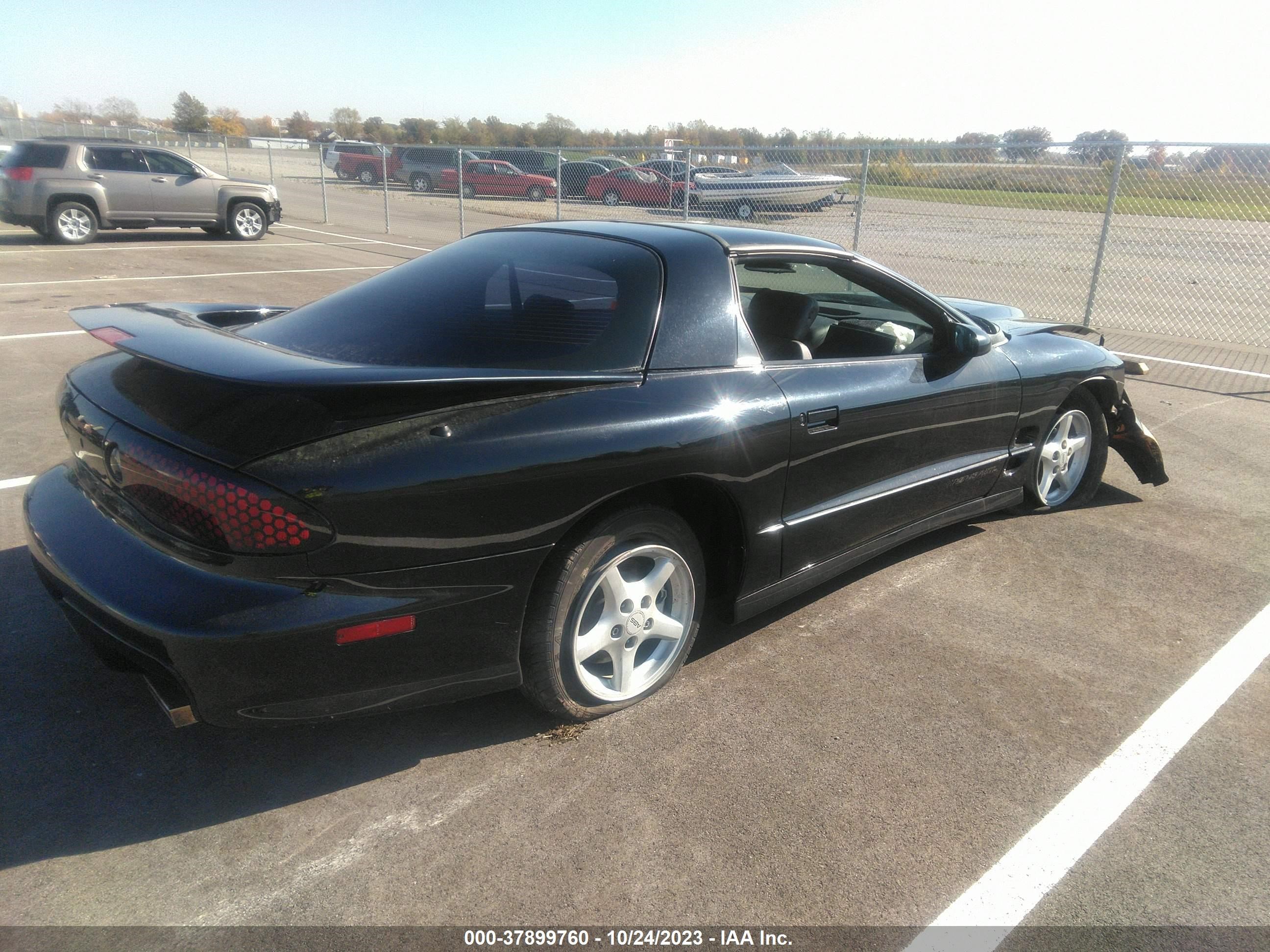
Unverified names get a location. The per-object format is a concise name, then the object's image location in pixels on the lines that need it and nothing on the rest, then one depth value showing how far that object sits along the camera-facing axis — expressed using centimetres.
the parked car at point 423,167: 3344
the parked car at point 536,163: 2910
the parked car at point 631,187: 1877
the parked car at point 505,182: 2845
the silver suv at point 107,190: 1421
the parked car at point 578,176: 2150
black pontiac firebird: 228
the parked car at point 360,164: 3759
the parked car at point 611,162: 2317
